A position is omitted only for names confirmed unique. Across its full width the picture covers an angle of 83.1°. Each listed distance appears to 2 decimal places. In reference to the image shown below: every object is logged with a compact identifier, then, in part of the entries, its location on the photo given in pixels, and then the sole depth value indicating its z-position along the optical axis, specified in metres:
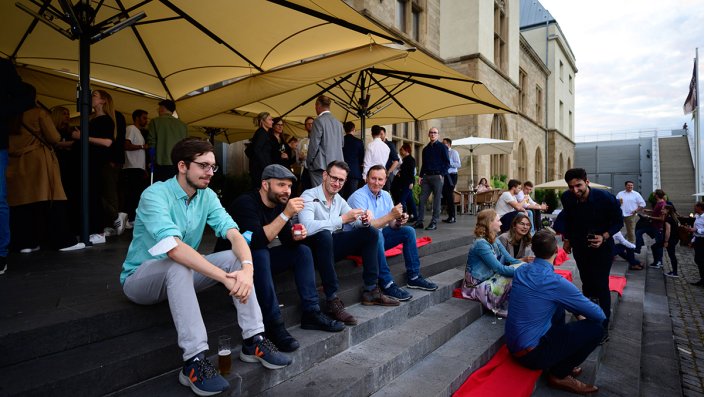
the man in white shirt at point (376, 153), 7.07
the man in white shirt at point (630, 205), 11.61
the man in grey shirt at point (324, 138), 5.46
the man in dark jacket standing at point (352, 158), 6.61
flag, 19.33
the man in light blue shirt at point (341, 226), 3.64
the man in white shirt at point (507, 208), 6.76
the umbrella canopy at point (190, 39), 4.12
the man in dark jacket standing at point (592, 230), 4.50
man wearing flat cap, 2.63
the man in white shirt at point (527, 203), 7.73
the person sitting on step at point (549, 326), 3.27
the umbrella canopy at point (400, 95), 6.54
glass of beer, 2.21
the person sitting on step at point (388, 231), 3.86
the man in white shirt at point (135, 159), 5.91
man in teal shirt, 2.13
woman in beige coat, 3.84
